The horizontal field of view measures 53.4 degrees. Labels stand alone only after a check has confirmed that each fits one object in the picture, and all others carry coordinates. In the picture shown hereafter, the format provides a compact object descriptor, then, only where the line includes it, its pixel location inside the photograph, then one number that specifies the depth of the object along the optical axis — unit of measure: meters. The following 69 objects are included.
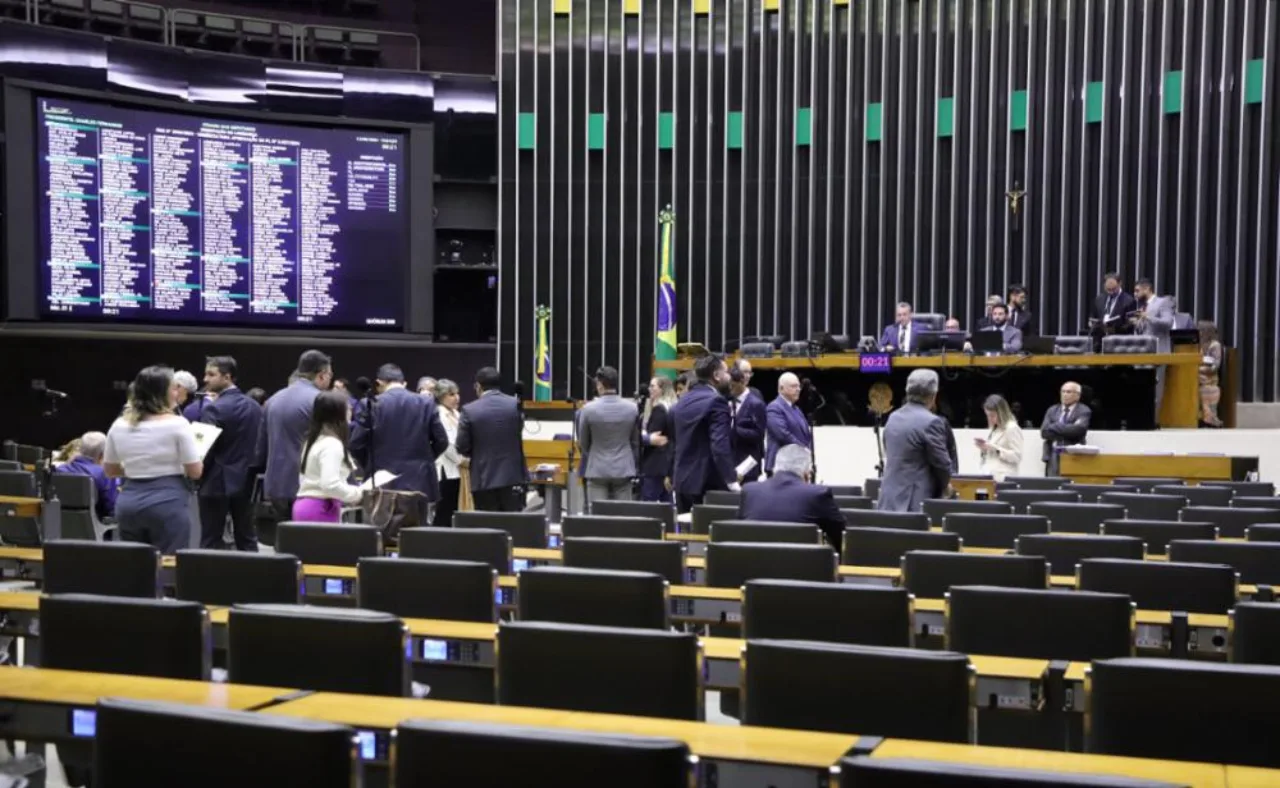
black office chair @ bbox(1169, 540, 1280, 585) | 4.79
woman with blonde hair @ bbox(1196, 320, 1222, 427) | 12.10
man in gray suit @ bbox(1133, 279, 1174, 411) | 11.42
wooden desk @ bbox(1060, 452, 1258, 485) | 10.45
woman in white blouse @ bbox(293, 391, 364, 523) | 5.77
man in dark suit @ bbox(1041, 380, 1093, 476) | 10.60
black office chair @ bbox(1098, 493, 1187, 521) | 6.91
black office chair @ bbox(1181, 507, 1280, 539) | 6.32
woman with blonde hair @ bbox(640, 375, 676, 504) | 8.85
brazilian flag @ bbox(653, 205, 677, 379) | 15.17
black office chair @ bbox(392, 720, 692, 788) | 1.85
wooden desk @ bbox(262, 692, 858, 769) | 2.31
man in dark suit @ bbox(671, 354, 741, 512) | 8.07
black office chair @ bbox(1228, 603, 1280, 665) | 3.30
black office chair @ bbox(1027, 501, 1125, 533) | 6.34
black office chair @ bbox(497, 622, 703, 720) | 2.81
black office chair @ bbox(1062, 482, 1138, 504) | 7.99
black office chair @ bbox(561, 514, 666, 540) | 5.61
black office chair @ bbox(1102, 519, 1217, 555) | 5.55
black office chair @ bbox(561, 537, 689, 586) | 4.72
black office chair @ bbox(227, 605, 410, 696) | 2.98
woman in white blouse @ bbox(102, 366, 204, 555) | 5.33
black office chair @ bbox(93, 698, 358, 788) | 1.94
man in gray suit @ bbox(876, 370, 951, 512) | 6.67
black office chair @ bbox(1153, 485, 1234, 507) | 7.69
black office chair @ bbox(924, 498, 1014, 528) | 6.47
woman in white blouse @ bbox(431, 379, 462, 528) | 9.38
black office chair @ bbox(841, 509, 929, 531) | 5.75
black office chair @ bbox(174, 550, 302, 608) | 4.05
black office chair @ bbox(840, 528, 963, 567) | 5.12
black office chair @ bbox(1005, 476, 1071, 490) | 8.48
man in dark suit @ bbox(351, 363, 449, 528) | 7.75
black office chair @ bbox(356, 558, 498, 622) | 4.02
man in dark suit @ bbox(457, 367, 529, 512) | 8.26
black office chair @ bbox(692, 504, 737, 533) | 6.50
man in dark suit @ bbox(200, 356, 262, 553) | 7.32
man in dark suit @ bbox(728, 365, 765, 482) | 8.38
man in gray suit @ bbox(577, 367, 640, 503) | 8.62
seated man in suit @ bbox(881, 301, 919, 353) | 12.75
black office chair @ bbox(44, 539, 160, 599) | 4.21
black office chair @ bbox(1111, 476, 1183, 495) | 8.74
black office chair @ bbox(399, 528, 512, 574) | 4.88
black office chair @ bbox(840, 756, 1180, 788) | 1.70
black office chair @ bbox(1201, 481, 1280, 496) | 8.22
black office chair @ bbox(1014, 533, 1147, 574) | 4.91
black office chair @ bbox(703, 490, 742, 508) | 7.40
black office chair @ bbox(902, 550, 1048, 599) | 4.28
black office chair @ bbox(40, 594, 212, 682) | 3.14
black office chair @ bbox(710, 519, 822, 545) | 5.15
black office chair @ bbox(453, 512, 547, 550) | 5.84
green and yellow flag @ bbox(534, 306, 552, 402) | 18.02
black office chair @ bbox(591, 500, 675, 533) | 6.60
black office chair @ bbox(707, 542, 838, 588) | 4.40
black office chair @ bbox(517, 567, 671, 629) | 3.75
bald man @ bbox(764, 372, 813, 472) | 8.01
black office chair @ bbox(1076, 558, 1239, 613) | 4.15
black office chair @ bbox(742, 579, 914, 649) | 3.54
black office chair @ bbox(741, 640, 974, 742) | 2.63
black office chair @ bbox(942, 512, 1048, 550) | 5.78
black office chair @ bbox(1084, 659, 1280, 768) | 2.49
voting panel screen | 13.45
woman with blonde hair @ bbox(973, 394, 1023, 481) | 9.12
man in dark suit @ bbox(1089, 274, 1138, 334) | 12.81
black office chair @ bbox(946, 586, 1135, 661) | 3.56
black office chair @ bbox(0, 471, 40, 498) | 8.16
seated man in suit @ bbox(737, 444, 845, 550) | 5.46
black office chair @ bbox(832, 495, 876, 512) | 7.20
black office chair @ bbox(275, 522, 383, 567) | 4.96
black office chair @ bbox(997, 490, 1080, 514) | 7.37
